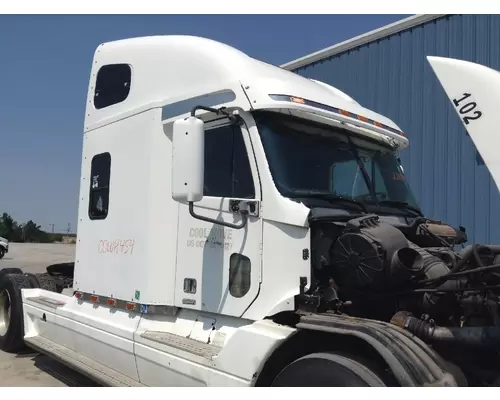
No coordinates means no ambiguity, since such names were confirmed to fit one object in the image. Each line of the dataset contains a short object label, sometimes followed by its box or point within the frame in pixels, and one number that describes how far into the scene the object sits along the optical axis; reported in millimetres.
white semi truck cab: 3232
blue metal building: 8375
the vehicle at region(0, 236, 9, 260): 26094
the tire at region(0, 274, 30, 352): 6859
